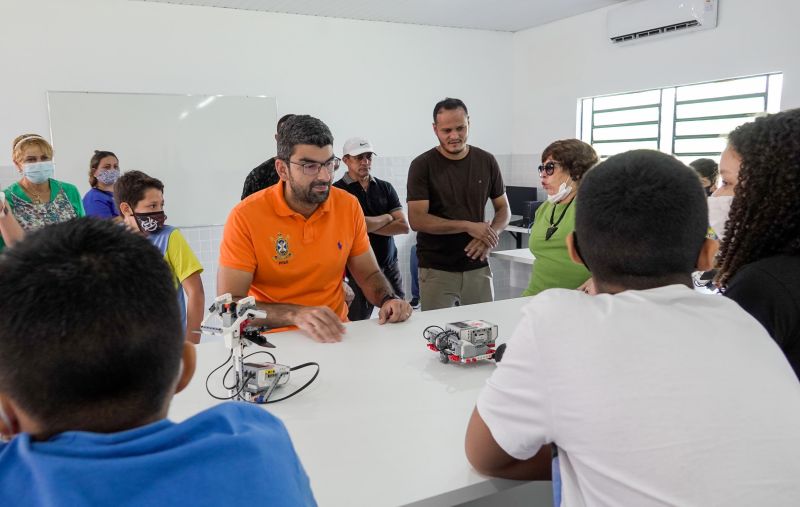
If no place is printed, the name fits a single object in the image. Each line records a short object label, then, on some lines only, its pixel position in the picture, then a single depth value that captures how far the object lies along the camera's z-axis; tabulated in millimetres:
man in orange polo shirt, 2152
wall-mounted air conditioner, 4449
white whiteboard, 4449
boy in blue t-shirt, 606
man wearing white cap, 3676
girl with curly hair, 1207
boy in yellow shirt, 2332
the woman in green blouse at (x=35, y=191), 3410
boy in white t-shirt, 845
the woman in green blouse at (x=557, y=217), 2545
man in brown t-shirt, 3385
